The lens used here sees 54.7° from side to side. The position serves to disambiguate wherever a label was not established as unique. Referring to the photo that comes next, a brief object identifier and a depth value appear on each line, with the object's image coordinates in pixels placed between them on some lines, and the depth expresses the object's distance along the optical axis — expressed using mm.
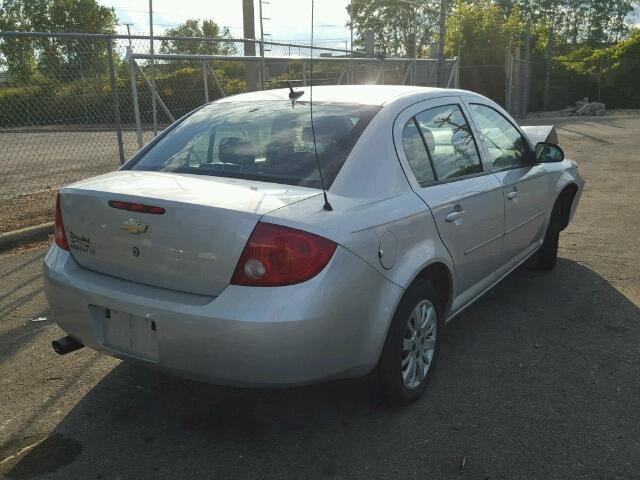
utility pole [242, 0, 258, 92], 10281
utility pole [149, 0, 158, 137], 8289
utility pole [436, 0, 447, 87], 14398
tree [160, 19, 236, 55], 15961
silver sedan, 2518
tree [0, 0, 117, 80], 7695
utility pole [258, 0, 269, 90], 9266
